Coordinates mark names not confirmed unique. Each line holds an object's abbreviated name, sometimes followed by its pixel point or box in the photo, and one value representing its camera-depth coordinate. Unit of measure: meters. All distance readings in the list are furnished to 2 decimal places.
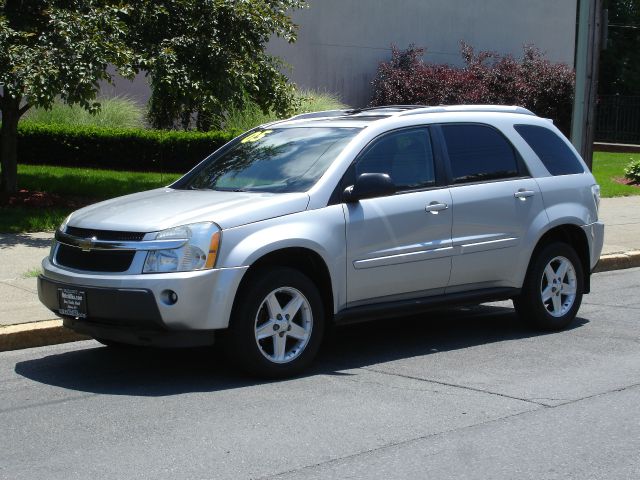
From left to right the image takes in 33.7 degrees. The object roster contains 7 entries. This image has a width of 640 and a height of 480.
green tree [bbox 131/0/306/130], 14.89
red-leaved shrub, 30.45
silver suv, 6.86
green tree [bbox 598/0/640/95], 49.69
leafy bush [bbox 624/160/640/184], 23.16
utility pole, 14.30
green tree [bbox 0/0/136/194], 13.30
